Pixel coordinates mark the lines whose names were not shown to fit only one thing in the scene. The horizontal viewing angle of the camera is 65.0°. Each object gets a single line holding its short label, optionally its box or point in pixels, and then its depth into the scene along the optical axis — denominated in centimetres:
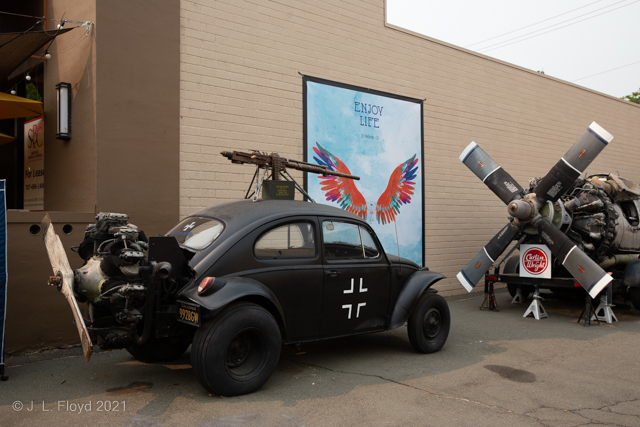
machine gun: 625
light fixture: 763
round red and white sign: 941
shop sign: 884
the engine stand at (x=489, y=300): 998
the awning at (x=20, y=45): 761
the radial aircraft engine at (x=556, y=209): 861
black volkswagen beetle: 453
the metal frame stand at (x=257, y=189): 581
